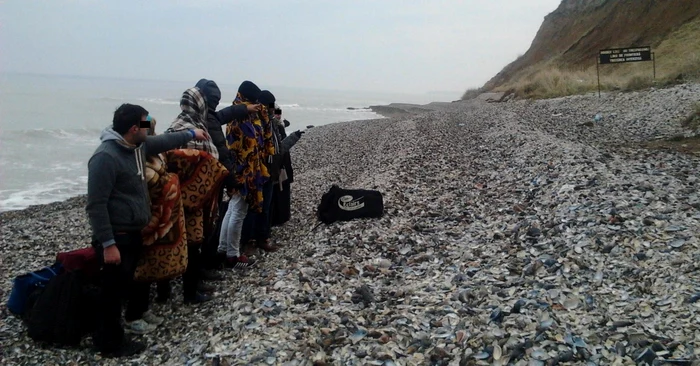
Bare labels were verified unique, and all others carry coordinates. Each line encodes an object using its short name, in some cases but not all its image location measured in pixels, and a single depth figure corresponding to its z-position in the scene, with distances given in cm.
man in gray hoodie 354
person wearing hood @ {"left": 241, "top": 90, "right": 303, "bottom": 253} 602
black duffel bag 680
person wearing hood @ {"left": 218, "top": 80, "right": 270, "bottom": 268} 554
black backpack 393
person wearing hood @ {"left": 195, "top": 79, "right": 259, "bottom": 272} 517
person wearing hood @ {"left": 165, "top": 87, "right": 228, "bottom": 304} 471
